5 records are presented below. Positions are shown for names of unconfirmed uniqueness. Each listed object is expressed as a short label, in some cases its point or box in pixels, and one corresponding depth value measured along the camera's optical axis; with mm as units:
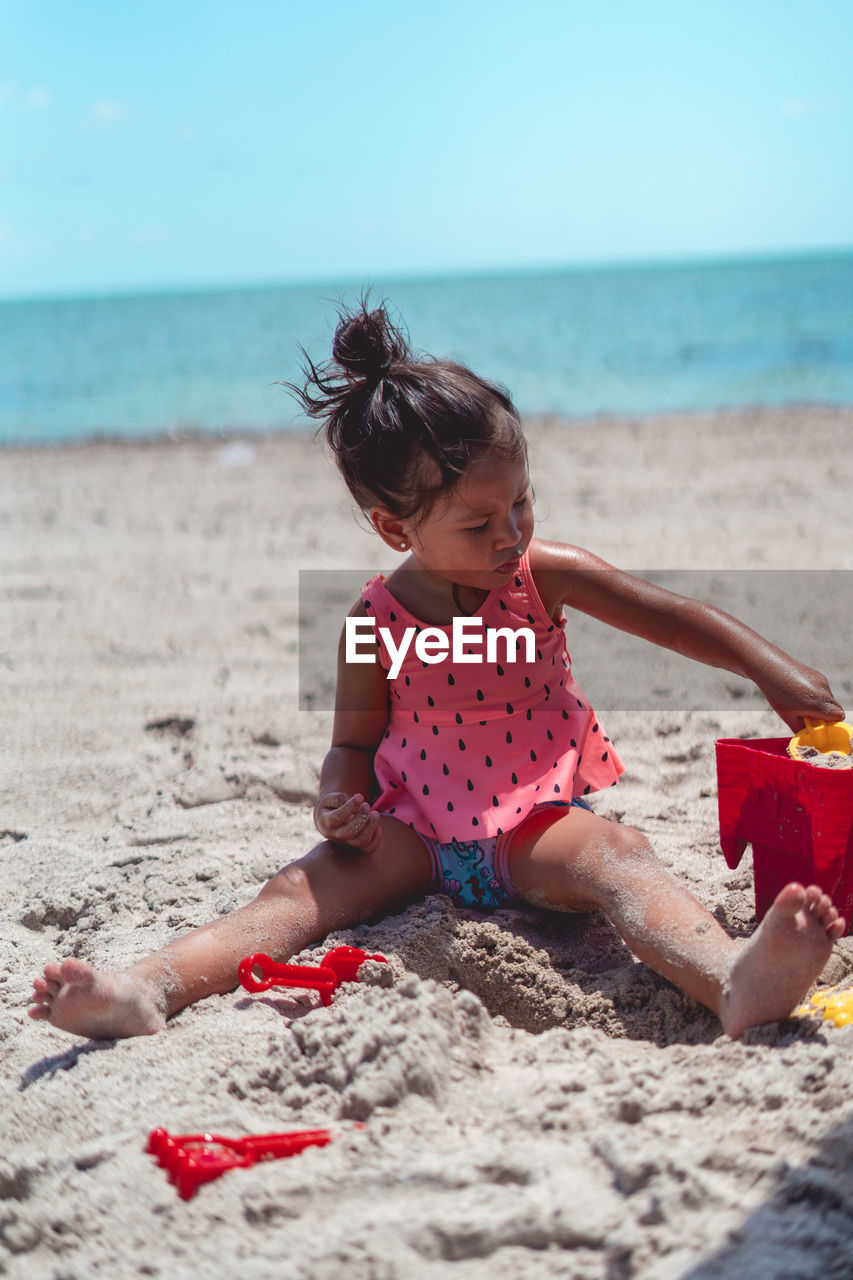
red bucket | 1824
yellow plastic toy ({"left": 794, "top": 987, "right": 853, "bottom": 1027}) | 1593
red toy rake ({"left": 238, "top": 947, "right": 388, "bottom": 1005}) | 1864
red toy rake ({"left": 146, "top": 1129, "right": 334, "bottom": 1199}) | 1336
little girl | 1880
